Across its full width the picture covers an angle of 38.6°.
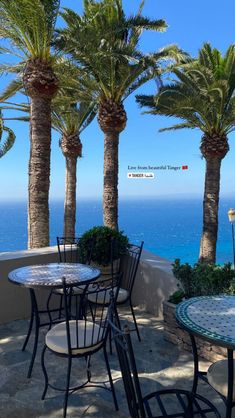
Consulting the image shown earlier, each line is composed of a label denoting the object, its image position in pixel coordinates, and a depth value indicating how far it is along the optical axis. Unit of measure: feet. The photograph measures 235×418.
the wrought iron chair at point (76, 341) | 8.84
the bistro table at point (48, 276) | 10.50
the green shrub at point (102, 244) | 16.86
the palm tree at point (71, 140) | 44.39
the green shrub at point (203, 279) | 12.25
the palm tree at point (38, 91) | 24.39
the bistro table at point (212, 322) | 7.04
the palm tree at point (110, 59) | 26.50
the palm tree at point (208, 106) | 32.12
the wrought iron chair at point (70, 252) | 16.80
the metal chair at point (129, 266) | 15.37
